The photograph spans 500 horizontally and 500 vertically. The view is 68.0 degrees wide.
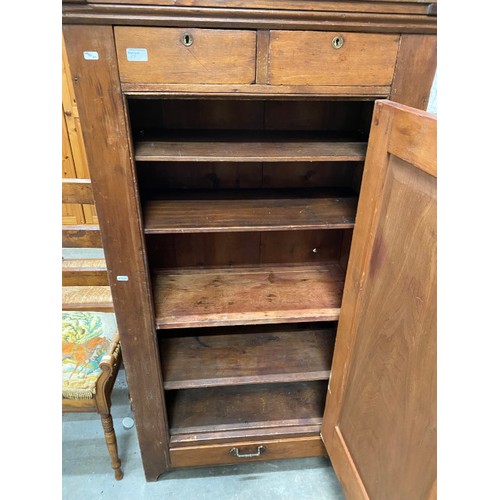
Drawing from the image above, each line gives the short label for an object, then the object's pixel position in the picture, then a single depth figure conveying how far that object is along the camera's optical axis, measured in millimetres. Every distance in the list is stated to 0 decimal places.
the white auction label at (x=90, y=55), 773
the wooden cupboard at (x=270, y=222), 761
